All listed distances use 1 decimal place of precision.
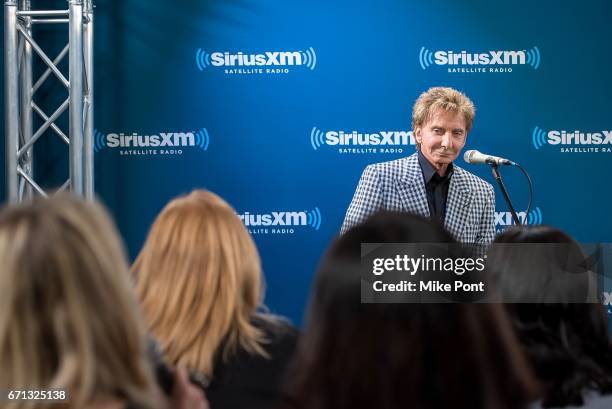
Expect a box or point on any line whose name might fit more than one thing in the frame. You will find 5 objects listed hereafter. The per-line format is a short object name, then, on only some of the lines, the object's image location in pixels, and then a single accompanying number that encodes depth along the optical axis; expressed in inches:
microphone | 221.5
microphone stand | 211.6
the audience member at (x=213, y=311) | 124.7
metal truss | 319.6
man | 243.6
